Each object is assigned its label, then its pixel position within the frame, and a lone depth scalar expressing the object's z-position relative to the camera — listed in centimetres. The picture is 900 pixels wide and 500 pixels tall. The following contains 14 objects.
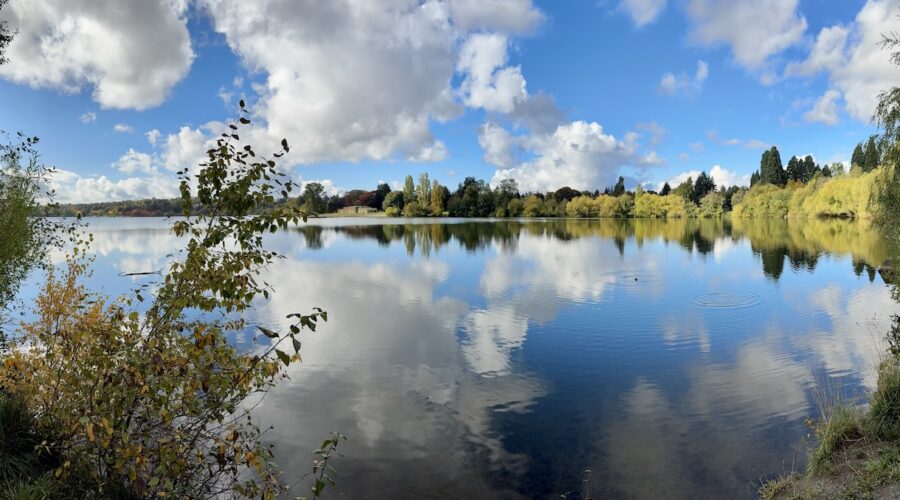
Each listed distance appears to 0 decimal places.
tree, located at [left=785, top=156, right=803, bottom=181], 15700
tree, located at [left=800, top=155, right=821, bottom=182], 15431
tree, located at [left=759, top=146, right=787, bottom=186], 15112
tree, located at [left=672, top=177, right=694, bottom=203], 16600
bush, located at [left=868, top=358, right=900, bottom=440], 817
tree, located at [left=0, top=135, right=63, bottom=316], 1097
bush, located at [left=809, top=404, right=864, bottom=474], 793
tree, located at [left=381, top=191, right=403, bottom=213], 18600
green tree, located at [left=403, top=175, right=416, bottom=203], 18025
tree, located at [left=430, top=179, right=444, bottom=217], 17625
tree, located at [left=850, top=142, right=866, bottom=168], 11601
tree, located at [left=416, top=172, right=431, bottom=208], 17612
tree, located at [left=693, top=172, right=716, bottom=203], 17910
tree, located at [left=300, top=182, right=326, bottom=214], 16991
